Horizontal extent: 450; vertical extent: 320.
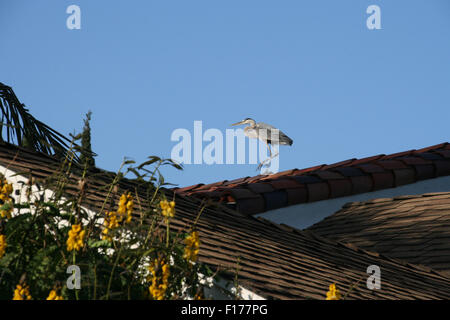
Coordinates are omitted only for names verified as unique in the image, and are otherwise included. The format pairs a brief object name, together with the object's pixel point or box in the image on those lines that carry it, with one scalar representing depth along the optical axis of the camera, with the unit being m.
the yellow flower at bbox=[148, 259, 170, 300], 6.40
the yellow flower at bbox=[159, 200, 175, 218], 6.85
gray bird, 27.14
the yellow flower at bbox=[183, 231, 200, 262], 6.94
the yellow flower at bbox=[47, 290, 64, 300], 5.71
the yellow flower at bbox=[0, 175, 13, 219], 7.36
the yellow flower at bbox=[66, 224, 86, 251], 6.45
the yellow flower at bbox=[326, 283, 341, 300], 6.65
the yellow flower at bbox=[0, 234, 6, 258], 6.77
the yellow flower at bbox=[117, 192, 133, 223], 6.88
